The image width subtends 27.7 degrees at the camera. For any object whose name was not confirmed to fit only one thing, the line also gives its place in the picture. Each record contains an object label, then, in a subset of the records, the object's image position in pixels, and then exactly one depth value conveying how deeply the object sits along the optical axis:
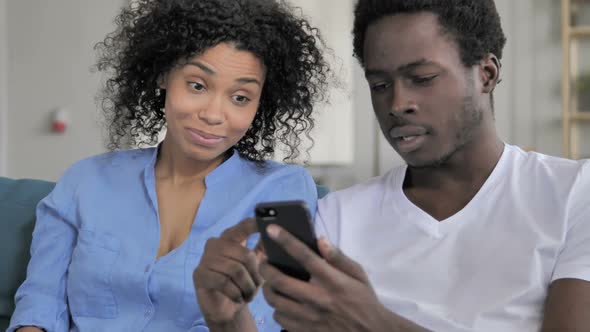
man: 1.33
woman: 1.50
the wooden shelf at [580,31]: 3.39
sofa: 1.64
